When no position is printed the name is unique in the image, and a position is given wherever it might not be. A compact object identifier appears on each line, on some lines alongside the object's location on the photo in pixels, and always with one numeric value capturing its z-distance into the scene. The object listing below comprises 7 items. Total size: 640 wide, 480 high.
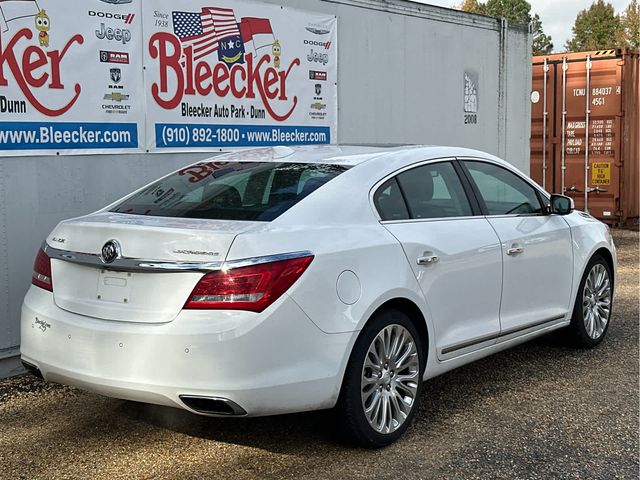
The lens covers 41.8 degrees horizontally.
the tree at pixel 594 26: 73.00
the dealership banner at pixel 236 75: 6.61
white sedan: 3.71
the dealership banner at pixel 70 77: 5.61
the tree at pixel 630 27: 53.31
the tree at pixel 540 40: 80.62
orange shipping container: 13.51
